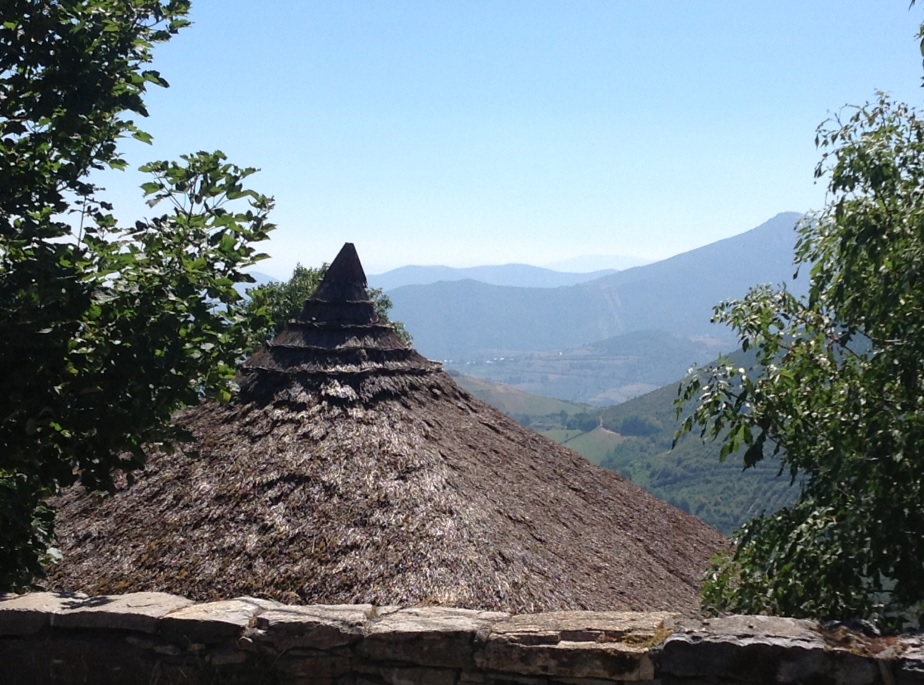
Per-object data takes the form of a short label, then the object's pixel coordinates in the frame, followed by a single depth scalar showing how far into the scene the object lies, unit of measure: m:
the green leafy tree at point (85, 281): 4.91
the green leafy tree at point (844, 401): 4.72
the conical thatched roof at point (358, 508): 9.16
